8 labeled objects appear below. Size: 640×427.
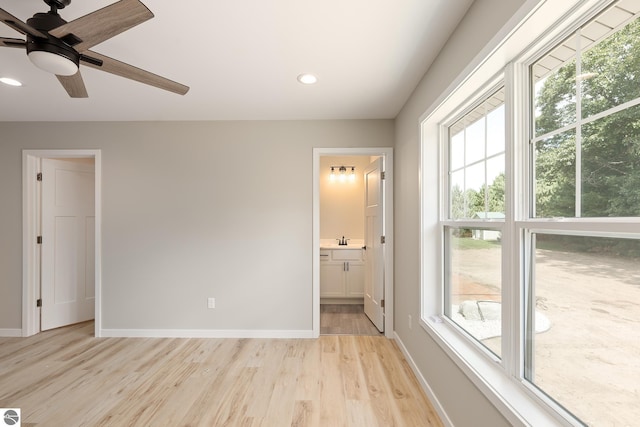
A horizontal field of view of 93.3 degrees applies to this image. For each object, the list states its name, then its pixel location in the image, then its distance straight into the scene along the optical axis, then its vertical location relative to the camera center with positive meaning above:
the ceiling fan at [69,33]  1.21 +0.79
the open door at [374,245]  3.45 -0.36
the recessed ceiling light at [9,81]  2.35 +1.06
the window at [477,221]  1.64 -0.04
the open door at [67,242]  3.52 -0.34
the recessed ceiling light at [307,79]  2.31 +1.07
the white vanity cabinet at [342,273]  4.60 -0.89
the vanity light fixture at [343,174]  5.16 +0.70
